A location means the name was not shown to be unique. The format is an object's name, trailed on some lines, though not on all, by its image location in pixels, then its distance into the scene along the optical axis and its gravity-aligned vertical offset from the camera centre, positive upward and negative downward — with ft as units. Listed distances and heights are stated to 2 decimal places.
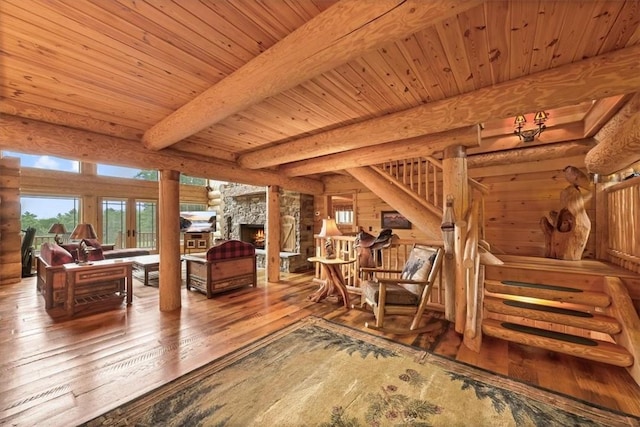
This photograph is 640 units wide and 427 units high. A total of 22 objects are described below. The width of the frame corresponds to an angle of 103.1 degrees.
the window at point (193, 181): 35.17 +5.04
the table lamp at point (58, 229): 17.37 -0.67
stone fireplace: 21.62 -0.46
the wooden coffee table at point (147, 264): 17.28 -3.16
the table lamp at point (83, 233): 14.67 -0.82
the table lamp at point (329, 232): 13.93 -0.92
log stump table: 13.22 -3.51
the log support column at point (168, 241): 12.23 -1.15
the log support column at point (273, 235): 17.94 -1.36
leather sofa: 12.36 -2.79
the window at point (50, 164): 23.35 +5.33
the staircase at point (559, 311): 7.46 -3.29
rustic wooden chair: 10.00 -3.25
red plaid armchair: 14.60 -3.12
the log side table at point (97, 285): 11.88 -3.39
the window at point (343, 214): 39.27 +0.17
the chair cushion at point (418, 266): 10.56 -2.27
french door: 27.20 -0.49
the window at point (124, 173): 26.78 +5.09
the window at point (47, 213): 24.03 +0.61
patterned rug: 5.63 -4.53
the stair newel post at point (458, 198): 9.55 +0.59
